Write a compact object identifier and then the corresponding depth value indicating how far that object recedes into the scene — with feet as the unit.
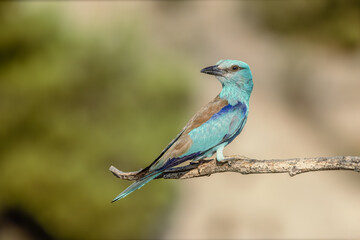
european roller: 28.60
